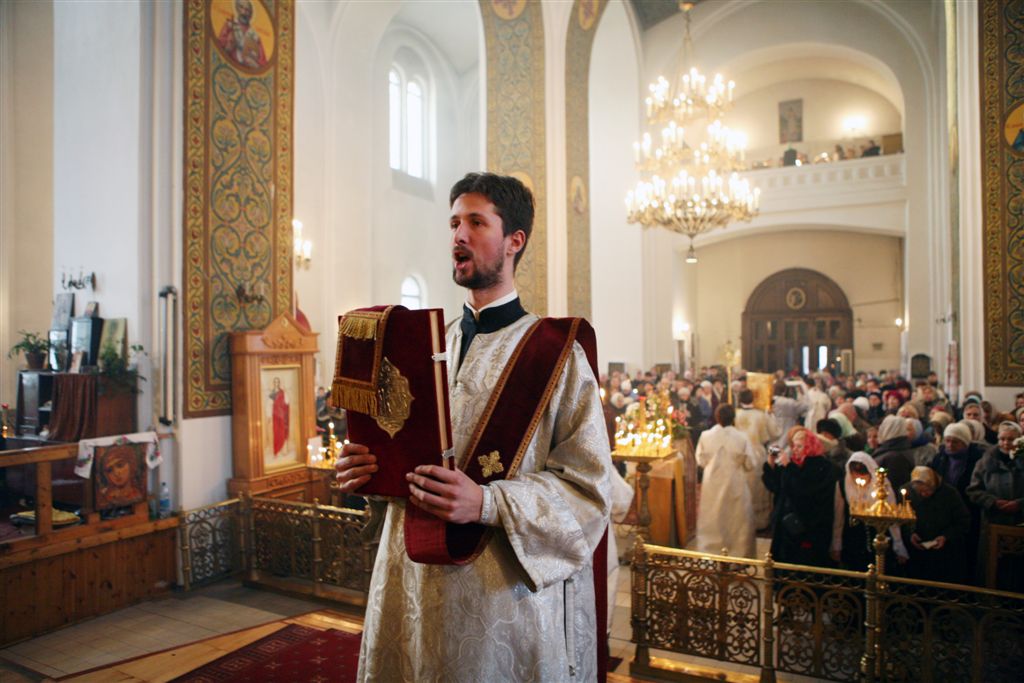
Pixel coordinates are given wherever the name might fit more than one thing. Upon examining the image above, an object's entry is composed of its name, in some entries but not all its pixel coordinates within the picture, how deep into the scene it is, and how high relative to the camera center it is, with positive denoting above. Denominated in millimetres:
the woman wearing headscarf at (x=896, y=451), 5600 -865
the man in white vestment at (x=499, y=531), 1646 -445
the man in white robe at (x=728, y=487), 6656 -1329
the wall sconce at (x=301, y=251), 11438 +1733
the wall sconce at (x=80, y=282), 6148 +669
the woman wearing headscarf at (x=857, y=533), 4852 -1368
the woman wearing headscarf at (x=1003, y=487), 4523 -1002
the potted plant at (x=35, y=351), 6402 +45
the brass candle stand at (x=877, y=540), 3955 -1133
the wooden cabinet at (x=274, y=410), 6355 -547
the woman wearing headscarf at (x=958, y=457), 5464 -886
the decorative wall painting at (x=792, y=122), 22734 +7573
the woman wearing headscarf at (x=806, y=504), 5227 -1185
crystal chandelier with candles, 11273 +3089
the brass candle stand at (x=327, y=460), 6496 -1039
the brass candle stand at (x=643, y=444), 5652 -826
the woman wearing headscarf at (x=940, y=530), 4664 -1235
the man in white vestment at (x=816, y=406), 10607 -919
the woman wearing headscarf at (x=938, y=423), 7328 -805
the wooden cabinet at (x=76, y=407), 5648 -445
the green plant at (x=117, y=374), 5754 -158
